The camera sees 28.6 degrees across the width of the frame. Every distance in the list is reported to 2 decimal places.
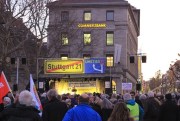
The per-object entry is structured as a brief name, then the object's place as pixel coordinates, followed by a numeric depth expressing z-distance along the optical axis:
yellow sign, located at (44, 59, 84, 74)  29.36
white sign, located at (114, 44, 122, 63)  31.77
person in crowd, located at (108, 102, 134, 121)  5.16
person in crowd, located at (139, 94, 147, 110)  12.29
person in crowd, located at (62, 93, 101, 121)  5.89
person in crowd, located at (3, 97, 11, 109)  8.52
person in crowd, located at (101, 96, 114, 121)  9.17
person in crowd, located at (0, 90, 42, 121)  5.04
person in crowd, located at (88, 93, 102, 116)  9.63
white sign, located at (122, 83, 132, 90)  30.04
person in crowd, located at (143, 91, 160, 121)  11.41
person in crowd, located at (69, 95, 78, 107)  12.61
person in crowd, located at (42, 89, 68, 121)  7.99
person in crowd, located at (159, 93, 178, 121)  10.84
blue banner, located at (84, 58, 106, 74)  29.55
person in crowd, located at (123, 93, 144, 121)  8.82
